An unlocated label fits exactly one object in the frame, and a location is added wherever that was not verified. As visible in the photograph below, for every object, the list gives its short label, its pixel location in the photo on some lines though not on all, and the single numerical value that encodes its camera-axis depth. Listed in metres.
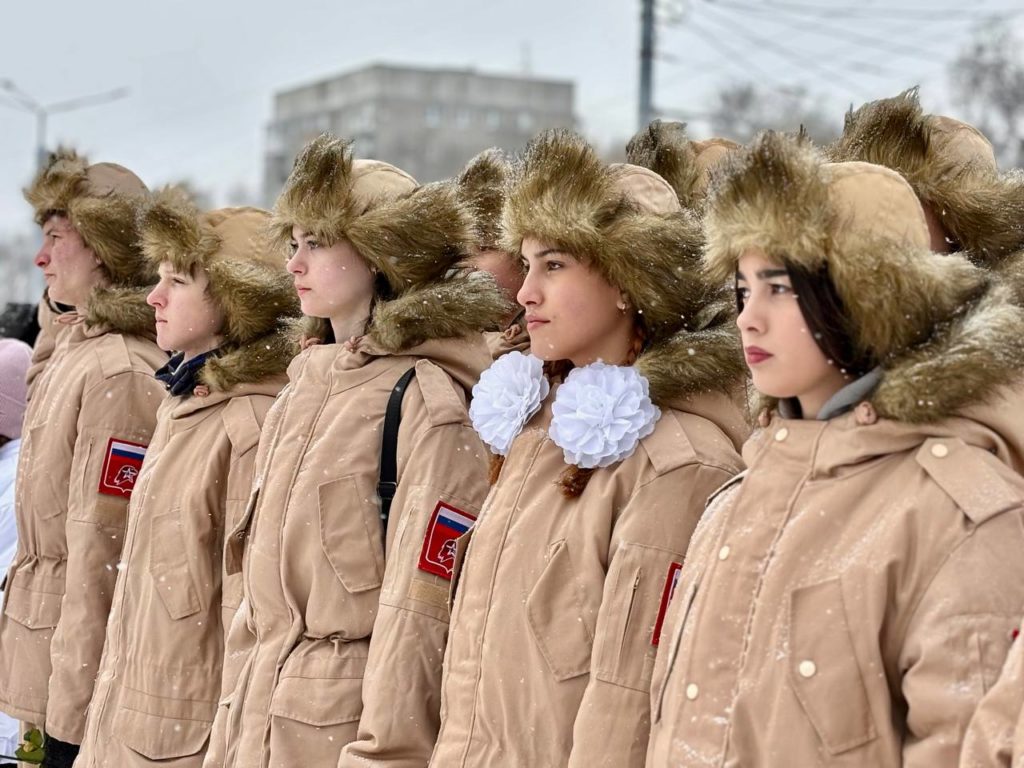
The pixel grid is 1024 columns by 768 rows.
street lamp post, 22.31
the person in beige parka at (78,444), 5.68
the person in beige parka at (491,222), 4.88
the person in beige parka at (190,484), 5.12
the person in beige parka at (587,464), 3.38
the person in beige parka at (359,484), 4.04
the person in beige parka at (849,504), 2.61
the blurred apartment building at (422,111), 54.03
